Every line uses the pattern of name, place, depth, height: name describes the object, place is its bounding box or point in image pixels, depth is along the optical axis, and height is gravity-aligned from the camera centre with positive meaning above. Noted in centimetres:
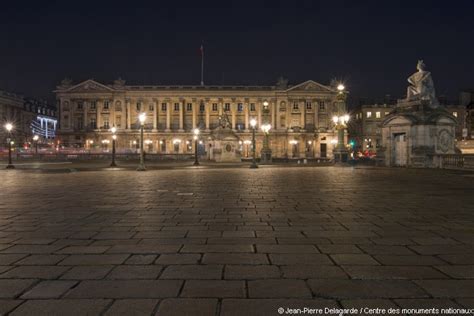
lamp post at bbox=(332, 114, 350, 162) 3725 +62
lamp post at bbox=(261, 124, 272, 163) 5172 -74
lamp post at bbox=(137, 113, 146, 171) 3192 +225
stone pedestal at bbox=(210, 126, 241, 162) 5328 +41
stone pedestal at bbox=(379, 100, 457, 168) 2994 +120
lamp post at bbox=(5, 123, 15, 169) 3587 +122
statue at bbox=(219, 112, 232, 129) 5410 +348
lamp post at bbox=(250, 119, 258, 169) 3697 -146
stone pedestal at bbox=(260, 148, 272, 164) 5173 -87
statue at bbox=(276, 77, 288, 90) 11988 +1881
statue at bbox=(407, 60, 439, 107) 3032 +469
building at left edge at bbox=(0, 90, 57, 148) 12288 +1081
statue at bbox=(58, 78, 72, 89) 11998 +1915
